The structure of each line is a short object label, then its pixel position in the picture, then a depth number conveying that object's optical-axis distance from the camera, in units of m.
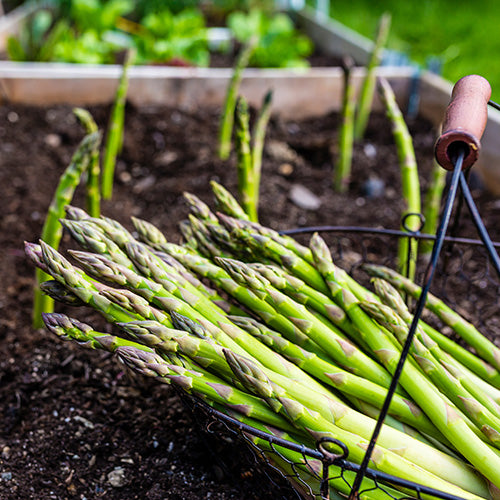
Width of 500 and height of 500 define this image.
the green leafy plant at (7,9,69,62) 2.47
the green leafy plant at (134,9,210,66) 2.54
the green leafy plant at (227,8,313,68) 2.56
